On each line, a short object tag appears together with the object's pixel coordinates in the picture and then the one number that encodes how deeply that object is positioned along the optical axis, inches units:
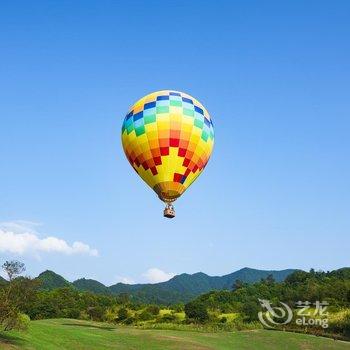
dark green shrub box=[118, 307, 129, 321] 4268.9
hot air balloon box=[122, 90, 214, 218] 1631.4
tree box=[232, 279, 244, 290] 7359.7
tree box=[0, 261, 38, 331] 1699.1
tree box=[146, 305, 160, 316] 4392.5
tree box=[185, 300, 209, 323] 3830.2
